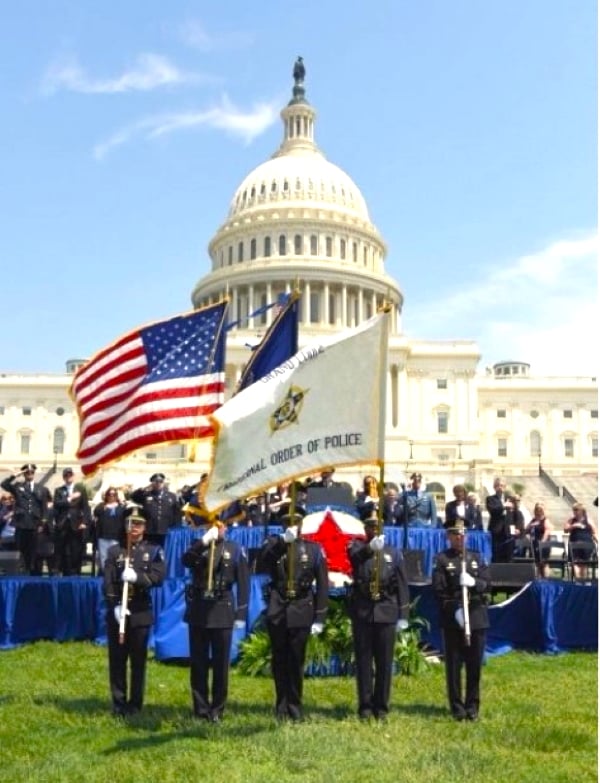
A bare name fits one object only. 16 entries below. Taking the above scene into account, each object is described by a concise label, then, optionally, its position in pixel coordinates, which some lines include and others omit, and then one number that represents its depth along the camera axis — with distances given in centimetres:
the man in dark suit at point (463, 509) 1667
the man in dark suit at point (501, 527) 1891
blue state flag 1073
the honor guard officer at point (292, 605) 910
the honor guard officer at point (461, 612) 925
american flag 1134
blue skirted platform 1357
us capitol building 8788
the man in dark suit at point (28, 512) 1766
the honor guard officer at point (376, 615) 916
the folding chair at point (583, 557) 1739
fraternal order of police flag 888
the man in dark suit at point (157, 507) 1716
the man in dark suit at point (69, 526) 1795
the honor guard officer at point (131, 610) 941
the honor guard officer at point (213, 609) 910
